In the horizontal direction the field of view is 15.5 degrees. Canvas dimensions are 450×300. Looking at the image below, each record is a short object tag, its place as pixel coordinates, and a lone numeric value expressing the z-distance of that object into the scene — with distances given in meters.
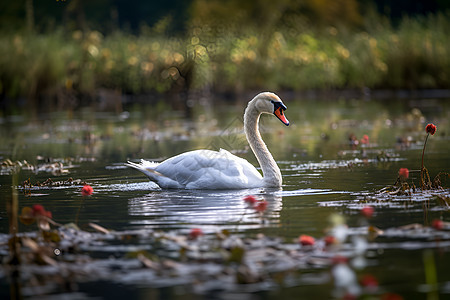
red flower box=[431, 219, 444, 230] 12.45
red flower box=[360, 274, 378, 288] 9.62
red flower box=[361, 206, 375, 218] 12.28
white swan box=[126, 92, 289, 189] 19.58
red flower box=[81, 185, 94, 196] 14.82
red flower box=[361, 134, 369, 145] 27.81
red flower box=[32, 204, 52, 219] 12.52
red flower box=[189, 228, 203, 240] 12.46
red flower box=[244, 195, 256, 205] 12.97
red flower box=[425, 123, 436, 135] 16.86
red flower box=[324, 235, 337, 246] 11.48
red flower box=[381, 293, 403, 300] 8.76
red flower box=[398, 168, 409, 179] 15.87
